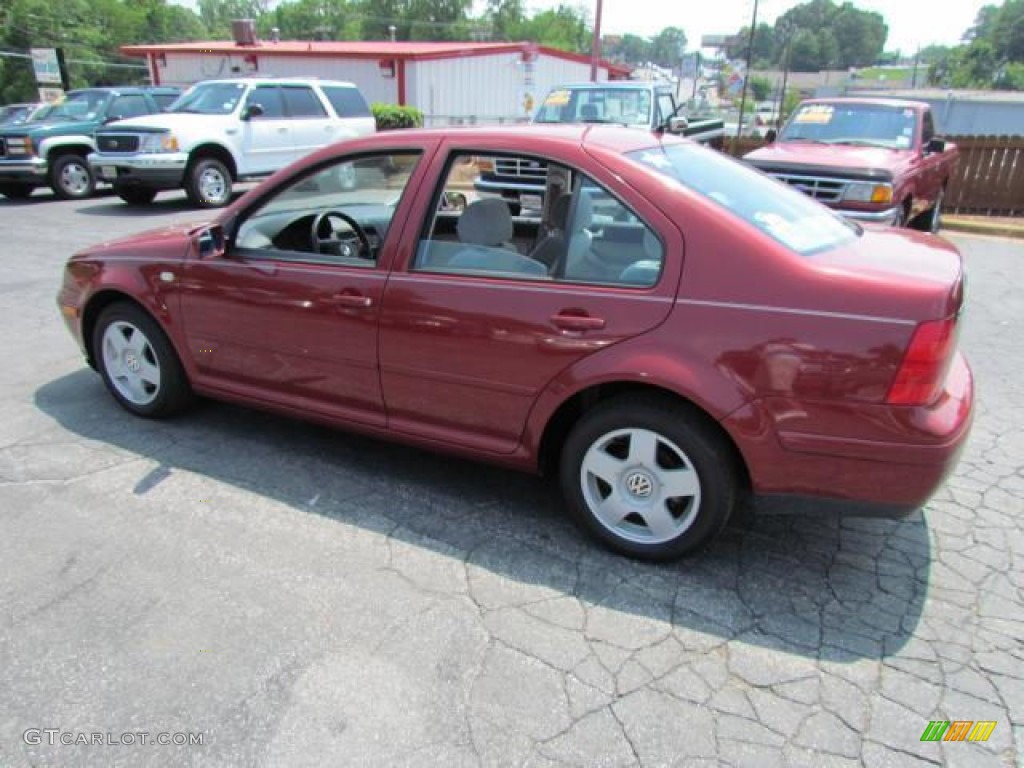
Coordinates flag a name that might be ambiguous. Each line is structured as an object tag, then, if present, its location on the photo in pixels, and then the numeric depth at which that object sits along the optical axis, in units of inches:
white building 1021.2
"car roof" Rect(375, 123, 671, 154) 119.7
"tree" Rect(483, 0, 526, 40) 2979.8
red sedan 99.1
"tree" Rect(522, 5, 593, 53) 3036.4
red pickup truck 290.0
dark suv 506.9
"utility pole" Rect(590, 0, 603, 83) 858.1
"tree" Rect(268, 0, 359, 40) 3405.5
